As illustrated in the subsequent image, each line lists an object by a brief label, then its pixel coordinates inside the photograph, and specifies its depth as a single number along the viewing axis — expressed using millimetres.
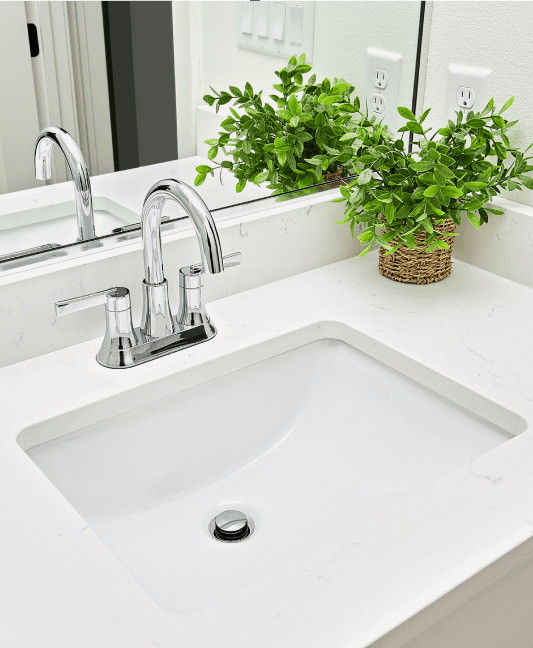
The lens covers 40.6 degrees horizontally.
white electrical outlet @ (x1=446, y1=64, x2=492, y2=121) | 1169
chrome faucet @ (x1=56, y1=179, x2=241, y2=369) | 896
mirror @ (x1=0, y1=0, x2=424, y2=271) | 900
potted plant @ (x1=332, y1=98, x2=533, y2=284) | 1036
